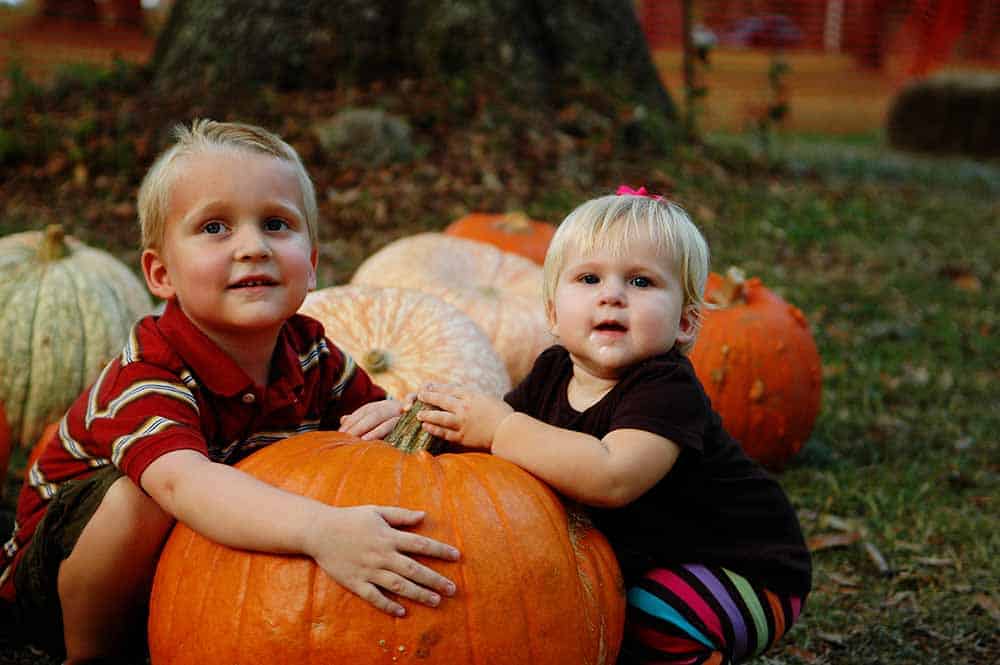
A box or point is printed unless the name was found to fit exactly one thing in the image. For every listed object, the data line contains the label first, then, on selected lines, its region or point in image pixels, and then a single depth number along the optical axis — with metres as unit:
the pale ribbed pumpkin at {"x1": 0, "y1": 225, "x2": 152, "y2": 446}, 3.90
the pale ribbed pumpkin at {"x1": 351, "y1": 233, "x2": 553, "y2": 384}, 4.20
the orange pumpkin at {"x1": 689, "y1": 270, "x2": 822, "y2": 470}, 4.10
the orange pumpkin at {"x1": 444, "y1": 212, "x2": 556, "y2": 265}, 5.15
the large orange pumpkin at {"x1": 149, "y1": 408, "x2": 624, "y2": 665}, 1.98
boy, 2.24
